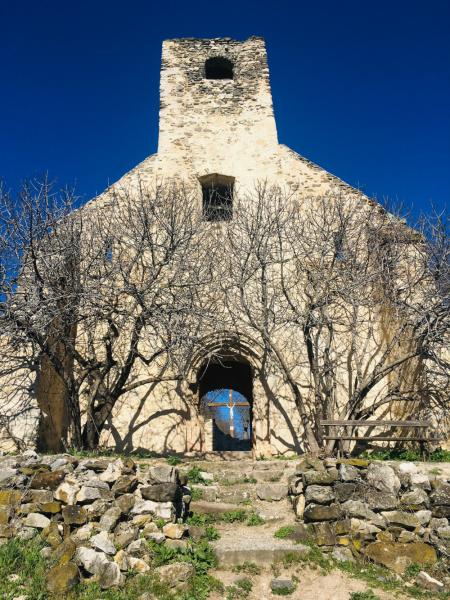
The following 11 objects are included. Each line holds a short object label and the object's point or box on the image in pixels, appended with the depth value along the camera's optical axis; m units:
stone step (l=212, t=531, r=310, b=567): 4.95
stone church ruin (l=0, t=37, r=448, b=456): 7.71
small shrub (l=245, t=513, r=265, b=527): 5.95
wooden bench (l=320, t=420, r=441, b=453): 7.08
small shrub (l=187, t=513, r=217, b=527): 5.82
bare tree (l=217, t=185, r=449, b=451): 8.38
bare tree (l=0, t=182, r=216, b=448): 7.37
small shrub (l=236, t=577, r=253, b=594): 4.50
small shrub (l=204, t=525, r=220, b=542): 5.39
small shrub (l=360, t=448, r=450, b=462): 8.18
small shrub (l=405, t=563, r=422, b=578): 4.89
